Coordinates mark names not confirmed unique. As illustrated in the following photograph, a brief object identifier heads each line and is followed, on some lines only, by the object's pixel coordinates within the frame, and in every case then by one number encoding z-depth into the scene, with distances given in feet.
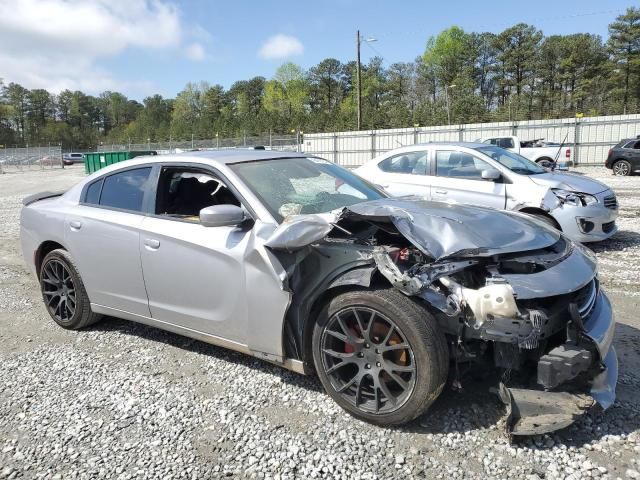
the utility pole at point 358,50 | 114.01
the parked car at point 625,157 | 58.23
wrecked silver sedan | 8.35
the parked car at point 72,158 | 176.14
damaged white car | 21.66
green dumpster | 99.78
